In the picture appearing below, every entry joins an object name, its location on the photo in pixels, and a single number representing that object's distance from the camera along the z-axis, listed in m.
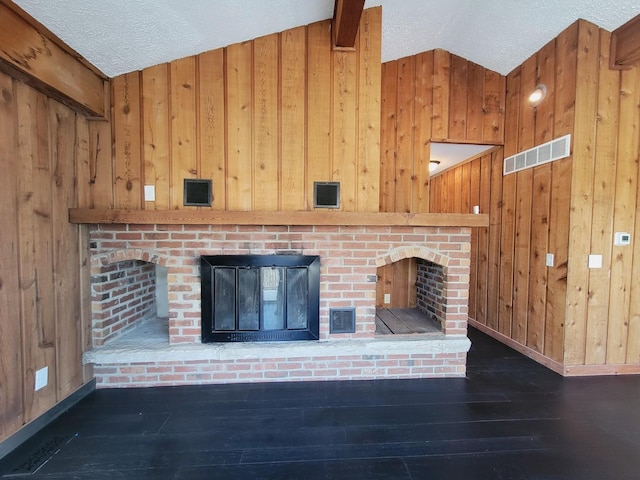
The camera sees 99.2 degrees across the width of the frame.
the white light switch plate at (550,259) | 2.50
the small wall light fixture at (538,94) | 2.57
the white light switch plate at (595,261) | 2.34
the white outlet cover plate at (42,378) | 1.68
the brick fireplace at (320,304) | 2.09
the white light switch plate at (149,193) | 2.08
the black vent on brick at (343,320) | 2.22
